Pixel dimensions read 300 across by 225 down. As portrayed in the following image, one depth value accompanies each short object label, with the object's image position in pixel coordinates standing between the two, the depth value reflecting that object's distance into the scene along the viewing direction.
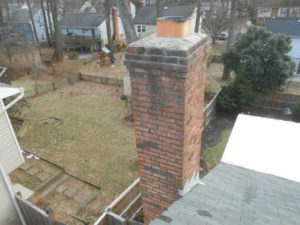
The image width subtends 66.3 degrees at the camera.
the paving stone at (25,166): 8.59
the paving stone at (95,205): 7.06
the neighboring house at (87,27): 29.25
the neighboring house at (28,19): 33.00
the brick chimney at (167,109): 2.66
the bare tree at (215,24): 27.81
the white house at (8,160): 5.91
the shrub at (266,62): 12.46
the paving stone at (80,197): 7.33
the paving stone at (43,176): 8.10
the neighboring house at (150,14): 29.08
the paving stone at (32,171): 8.34
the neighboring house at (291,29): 18.47
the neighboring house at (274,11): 38.53
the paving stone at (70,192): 7.48
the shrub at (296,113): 11.80
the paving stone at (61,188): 7.73
